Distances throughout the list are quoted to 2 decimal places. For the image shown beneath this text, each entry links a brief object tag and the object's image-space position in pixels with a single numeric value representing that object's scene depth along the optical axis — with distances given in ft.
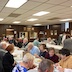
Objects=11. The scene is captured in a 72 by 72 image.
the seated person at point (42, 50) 9.07
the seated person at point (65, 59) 5.30
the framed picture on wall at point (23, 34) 24.45
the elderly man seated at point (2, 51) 7.43
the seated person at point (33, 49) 9.47
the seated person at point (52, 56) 7.65
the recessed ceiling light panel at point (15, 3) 7.29
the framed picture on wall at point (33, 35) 25.55
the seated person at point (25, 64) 4.27
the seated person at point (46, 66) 3.34
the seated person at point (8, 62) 6.75
